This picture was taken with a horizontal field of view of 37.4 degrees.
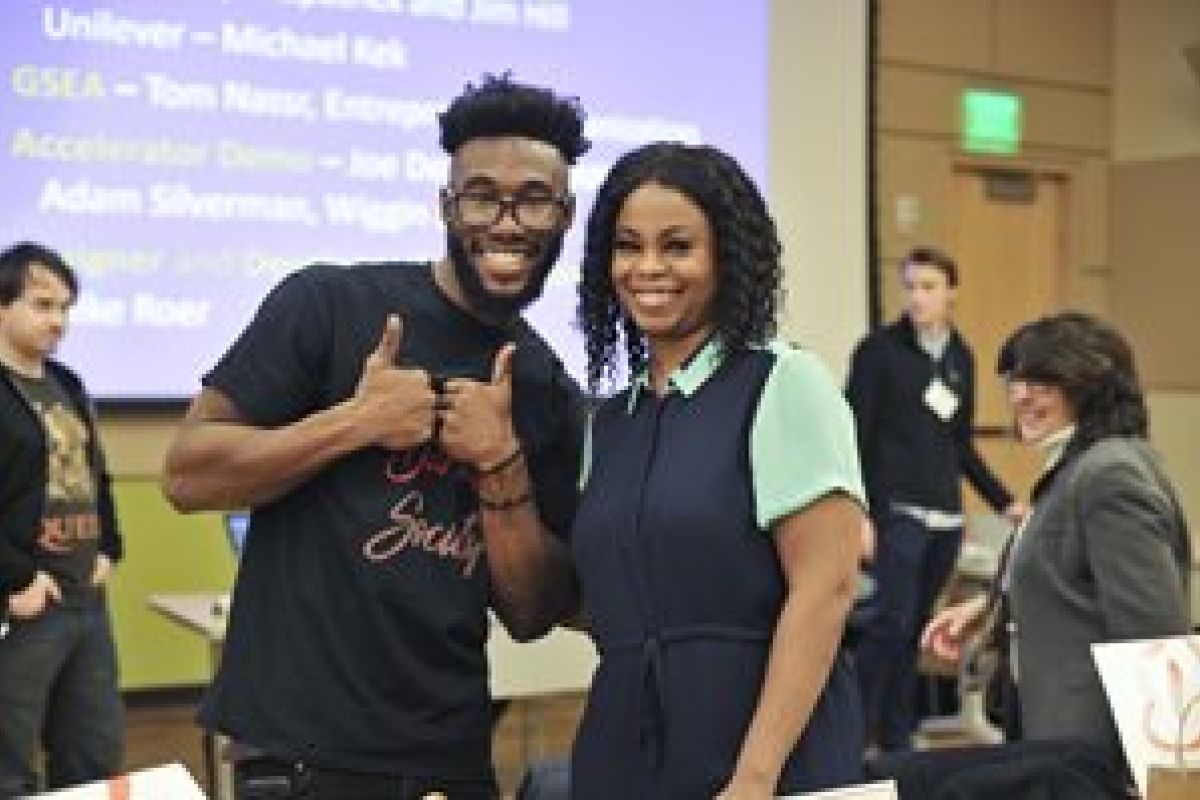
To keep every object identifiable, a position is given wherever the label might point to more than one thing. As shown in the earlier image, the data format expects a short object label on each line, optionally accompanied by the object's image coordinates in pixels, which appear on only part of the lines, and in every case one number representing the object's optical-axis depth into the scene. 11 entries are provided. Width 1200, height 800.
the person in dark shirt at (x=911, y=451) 5.70
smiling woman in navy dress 1.59
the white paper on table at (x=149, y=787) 1.58
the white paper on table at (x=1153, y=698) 2.35
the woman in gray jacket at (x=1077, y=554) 2.56
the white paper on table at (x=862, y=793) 1.60
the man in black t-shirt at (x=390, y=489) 1.72
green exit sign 7.59
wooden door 7.68
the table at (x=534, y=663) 4.19
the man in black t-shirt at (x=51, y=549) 3.78
